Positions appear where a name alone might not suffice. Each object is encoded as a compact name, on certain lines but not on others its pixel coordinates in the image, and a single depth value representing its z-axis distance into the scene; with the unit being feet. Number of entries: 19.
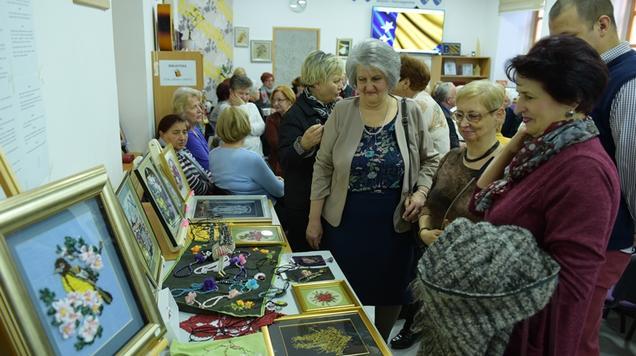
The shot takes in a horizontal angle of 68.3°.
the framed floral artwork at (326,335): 4.27
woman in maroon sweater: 3.57
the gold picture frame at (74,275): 1.98
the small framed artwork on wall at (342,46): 31.04
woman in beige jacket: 6.70
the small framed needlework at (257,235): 6.73
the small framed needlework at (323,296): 5.04
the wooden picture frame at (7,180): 2.30
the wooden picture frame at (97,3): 5.13
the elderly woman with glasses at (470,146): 5.87
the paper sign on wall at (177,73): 12.74
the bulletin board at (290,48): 30.35
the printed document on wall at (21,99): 3.09
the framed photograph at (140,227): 4.96
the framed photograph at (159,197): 5.92
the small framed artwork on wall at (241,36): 29.66
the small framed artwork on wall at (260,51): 30.14
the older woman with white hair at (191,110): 11.28
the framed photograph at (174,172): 7.32
